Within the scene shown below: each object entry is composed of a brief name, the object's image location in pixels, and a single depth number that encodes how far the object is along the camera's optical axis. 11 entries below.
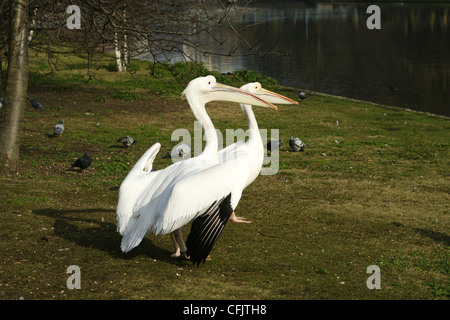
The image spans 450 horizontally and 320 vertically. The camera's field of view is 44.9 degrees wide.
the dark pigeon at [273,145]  10.02
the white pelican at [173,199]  4.77
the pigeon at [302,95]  16.42
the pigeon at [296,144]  10.05
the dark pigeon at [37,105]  12.99
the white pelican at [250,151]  6.56
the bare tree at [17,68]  7.47
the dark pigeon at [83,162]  8.21
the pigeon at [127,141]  9.97
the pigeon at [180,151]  8.93
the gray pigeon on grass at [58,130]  10.48
